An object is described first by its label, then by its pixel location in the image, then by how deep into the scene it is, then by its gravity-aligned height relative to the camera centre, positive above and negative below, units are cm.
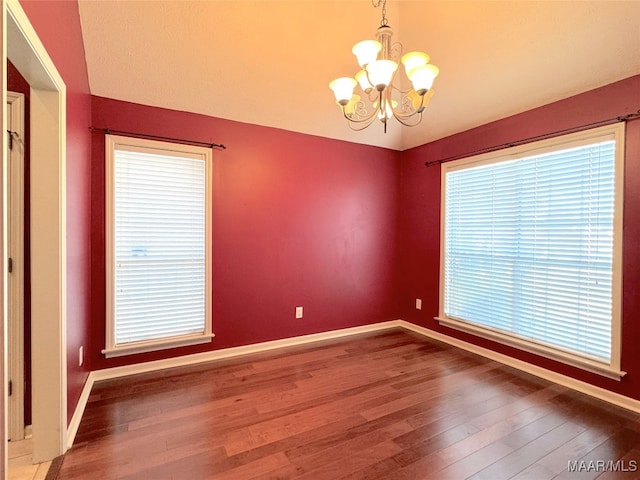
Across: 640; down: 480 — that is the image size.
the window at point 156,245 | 267 -8
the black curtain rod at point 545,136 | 227 +92
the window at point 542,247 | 237 -7
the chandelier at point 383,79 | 173 +96
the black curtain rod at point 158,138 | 262 +91
